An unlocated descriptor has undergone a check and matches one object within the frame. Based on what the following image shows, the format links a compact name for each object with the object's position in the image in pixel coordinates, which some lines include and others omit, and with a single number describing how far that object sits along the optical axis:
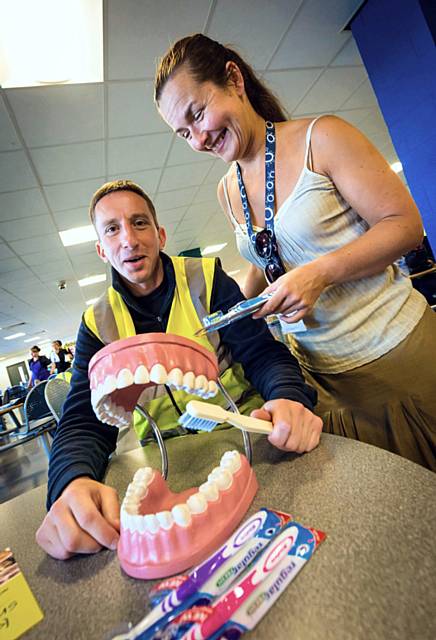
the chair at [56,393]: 2.64
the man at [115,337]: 0.50
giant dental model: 0.39
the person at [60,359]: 7.58
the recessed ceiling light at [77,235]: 4.41
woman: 0.75
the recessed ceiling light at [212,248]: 7.29
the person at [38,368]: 7.46
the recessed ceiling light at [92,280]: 6.87
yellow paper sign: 0.38
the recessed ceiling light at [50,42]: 1.74
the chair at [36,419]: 3.38
